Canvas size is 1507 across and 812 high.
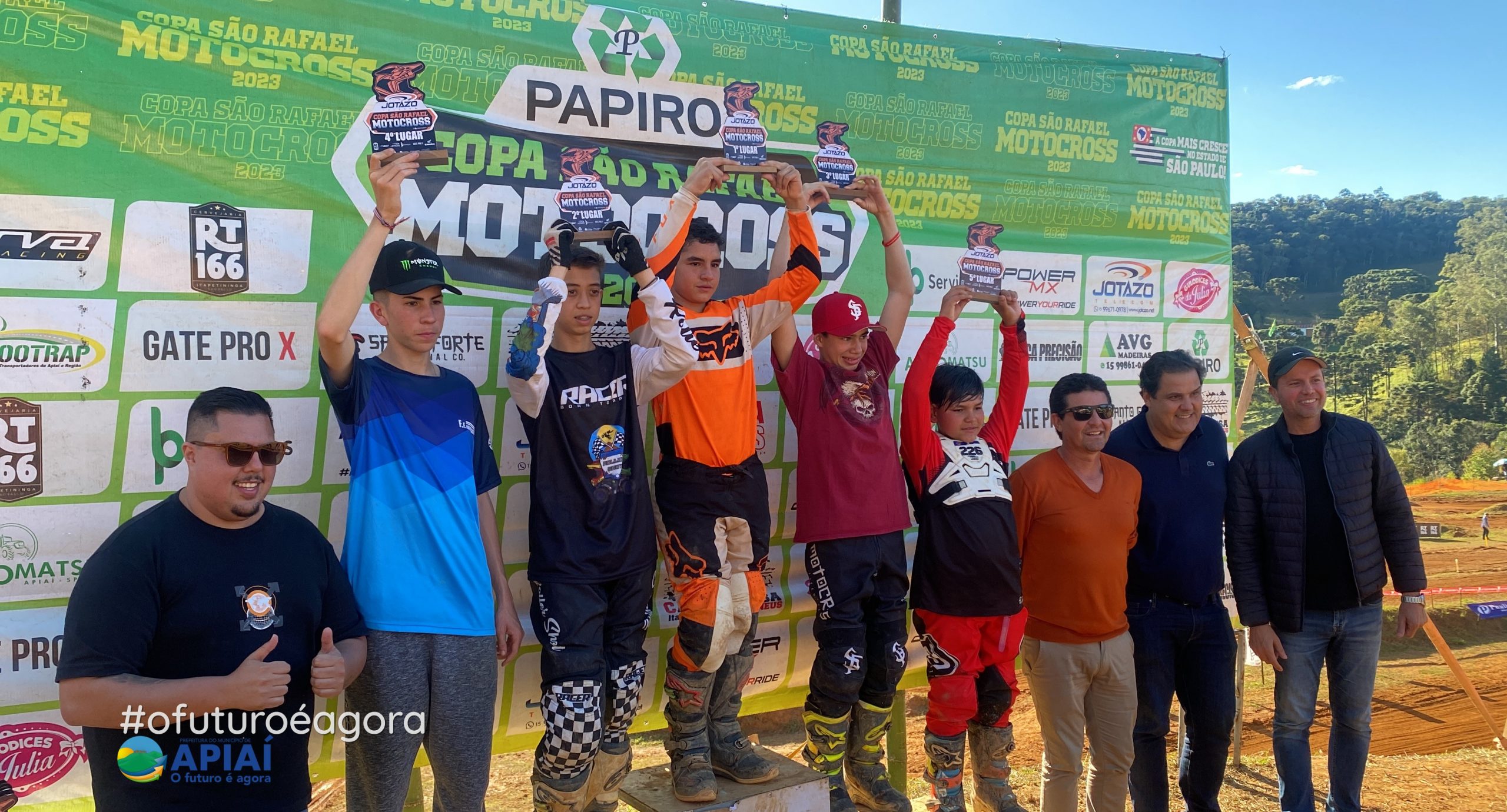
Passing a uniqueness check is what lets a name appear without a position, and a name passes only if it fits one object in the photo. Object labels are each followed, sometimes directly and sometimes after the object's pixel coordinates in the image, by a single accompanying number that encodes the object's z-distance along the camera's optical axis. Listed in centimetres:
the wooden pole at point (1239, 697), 588
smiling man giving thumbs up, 208
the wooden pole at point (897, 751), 471
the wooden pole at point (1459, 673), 563
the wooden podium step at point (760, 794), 325
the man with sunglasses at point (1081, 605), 351
